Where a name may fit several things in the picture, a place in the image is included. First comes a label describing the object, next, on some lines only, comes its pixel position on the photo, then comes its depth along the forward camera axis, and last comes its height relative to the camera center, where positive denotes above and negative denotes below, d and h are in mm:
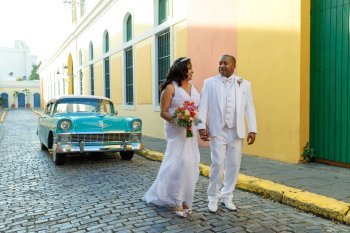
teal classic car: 7477 -635
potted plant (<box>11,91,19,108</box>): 61906 +887
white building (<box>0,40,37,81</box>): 74062 +7684
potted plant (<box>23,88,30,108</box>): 62625 +1208
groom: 4223 -207
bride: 4152 -526
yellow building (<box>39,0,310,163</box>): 6941 +1231
